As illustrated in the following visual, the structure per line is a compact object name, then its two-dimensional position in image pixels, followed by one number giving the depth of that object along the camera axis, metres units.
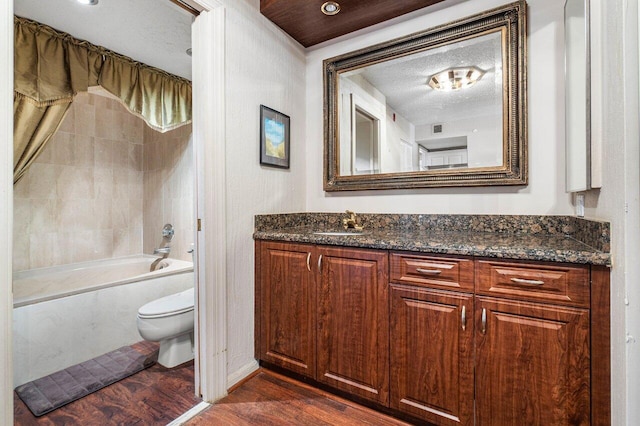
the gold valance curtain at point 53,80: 1.97
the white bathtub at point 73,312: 1.75
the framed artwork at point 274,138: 1.90
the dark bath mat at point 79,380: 1.56
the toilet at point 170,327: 1.82
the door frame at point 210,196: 1.55
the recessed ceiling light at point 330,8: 1.78
